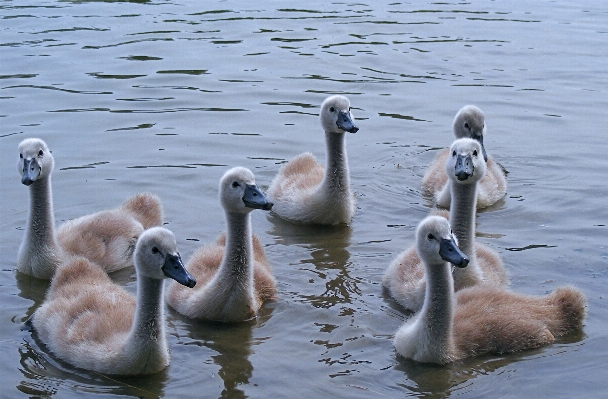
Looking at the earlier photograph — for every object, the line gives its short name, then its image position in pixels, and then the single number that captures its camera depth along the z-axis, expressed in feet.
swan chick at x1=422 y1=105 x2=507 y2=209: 37.17
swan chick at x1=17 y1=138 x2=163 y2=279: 31.07
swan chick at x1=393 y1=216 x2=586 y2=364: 25.71
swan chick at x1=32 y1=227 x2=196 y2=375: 25.13
